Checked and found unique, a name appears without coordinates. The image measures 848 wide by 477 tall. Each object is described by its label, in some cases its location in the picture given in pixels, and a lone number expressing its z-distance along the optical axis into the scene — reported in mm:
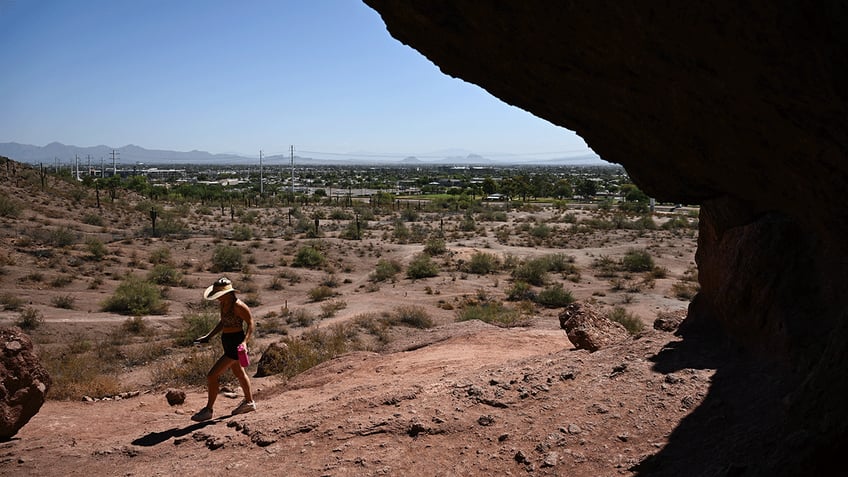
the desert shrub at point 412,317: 17109
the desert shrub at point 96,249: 26469
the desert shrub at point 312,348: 11281
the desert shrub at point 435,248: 31469
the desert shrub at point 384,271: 25422
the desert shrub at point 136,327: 15758
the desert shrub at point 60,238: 28547
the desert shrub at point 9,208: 33906
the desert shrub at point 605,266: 26891
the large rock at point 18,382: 7176
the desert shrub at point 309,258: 28297
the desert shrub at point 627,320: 14901
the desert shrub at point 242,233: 35656
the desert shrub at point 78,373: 9594
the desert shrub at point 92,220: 38188
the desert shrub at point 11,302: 17147
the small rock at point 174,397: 9117
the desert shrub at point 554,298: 20422
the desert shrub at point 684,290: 21766
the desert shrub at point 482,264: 27250
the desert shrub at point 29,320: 15266
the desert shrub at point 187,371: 10664
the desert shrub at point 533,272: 24650
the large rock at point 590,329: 8211
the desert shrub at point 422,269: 25641
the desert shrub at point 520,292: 21500
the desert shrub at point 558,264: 27103
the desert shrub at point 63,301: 18188
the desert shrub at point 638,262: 28094
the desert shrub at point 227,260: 26688
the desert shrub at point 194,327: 14594
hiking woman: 7789
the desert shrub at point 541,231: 40009
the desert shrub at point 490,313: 17047
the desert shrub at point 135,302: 18250
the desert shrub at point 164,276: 22625
